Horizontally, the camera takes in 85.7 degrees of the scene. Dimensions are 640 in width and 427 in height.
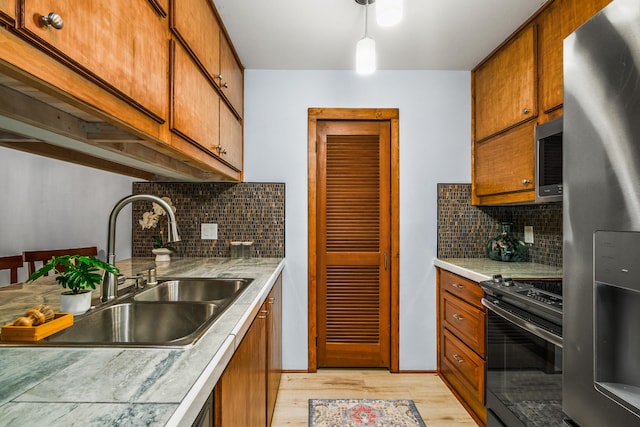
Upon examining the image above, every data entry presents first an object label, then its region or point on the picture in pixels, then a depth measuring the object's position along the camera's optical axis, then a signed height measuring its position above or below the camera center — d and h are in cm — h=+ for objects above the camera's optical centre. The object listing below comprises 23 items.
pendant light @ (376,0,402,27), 144 +89
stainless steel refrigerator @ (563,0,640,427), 76 +0
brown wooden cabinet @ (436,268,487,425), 200 -78
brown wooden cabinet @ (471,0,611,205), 182 +77
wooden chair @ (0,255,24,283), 119 -16
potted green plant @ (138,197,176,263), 244 -13
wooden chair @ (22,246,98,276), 127 -14
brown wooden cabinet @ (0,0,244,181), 71 +38
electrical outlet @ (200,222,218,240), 270 -9
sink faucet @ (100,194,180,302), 125 -6
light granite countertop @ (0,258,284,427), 56 -32
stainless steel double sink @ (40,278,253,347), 105 -35
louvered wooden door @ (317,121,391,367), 277 -9
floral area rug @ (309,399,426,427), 203 -119
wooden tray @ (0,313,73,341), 85 -28
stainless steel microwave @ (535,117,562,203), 175 +32
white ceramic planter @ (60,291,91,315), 107 -26
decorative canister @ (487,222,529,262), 249 -20
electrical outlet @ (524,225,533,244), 254 -9
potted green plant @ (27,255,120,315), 106 -19
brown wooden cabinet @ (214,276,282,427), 95 -58
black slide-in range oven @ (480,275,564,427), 125 -56
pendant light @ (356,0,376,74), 177 +86
